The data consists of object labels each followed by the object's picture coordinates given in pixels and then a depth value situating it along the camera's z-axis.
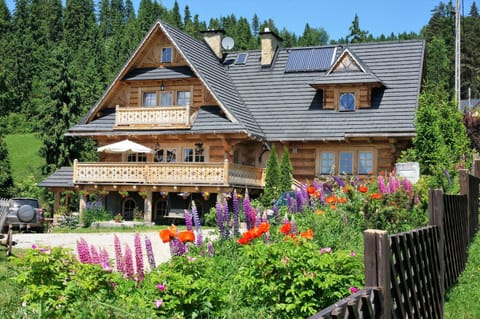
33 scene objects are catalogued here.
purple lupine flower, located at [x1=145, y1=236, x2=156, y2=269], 6.03
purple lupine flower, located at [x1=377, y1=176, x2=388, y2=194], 10.81
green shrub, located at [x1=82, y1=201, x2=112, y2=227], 25.17
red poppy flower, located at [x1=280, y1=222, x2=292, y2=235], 6.55
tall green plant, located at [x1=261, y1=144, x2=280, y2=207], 23.86
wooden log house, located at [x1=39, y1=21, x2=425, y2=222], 24.97
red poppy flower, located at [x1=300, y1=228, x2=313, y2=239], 6.27
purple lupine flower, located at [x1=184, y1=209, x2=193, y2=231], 6.58
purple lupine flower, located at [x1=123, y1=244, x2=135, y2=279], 5.68
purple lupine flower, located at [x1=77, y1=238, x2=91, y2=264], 5.46
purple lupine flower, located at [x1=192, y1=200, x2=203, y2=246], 7.10
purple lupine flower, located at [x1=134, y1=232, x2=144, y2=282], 5.68
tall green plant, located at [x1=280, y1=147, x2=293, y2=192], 23.94
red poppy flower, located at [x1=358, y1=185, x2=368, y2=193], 10.30
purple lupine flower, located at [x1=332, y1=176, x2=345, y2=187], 11.43
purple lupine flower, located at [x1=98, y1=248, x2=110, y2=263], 5.40
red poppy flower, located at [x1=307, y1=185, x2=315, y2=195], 10.20
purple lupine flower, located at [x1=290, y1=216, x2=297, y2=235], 7.03
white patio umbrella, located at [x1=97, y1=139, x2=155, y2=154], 25.38
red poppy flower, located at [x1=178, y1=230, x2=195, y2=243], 5.78
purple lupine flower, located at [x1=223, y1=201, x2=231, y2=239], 8.00
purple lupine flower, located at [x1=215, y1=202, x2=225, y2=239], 7.55
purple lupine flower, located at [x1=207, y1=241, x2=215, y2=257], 7.00
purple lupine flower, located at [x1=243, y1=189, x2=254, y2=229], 7.53
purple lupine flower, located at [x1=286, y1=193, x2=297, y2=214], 9.23
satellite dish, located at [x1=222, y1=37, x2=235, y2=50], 32.25
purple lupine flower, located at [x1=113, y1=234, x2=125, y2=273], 5.73
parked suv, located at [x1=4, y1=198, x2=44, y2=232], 24.12
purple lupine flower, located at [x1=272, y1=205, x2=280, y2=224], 8.90
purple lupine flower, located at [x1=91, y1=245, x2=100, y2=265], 5.45
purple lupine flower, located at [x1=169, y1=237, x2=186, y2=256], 6.08
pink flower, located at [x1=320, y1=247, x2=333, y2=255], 5.71
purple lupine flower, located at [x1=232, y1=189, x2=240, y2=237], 7.73
